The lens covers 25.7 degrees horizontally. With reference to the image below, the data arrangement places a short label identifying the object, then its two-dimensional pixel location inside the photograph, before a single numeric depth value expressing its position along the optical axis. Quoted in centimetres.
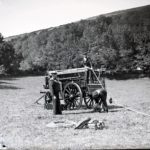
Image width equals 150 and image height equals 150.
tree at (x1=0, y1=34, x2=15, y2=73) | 5759
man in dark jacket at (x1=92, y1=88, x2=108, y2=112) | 1484
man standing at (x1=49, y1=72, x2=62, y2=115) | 1445
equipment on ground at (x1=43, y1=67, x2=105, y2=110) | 1566
